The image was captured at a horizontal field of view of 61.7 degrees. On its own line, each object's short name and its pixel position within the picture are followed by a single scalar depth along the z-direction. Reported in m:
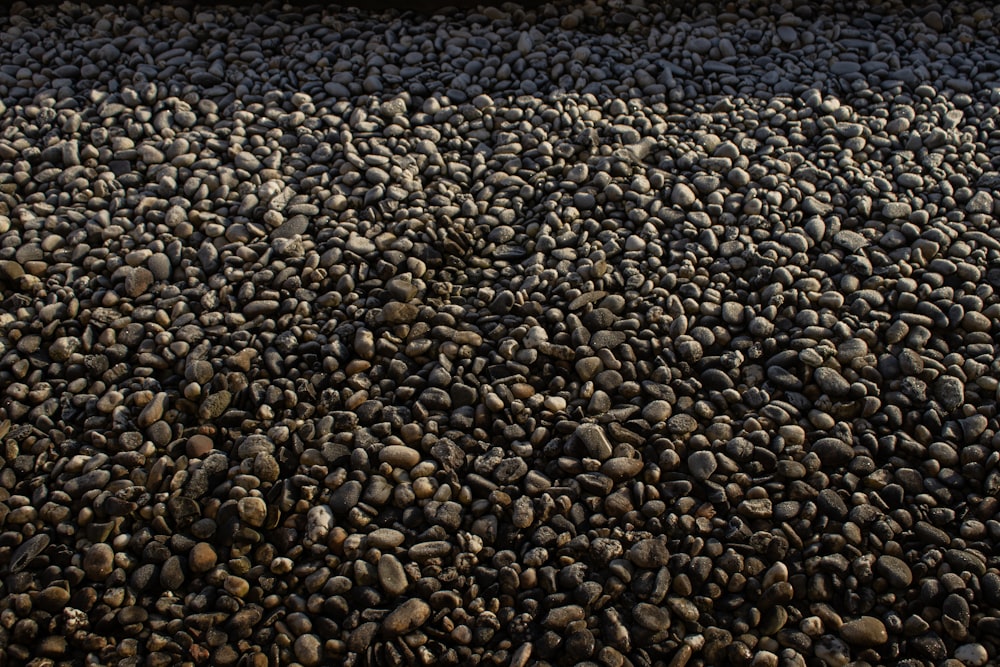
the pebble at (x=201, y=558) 2.26
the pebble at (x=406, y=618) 2.14
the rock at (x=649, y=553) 2.25
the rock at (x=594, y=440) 2.46
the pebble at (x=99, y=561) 2.23
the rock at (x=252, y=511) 2.33
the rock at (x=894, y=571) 2.21
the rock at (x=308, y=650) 2.11
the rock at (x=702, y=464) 2.42
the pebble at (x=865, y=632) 2.12
